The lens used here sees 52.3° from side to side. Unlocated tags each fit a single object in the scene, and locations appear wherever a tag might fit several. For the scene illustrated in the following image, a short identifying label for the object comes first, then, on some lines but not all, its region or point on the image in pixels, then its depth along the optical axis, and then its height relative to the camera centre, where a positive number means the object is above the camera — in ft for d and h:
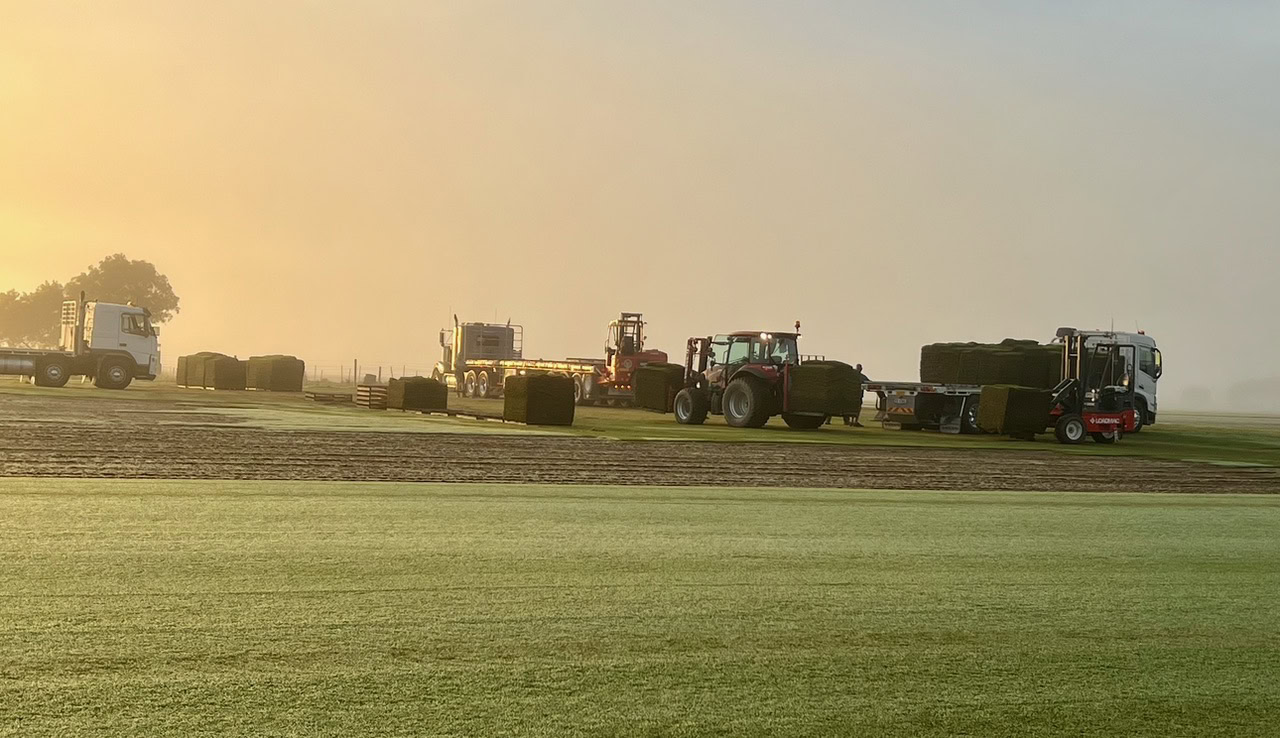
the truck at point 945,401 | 94.63 +2.15
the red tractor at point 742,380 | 89.97 +2.78
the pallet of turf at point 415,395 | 102.83 +0.74
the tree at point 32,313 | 355.56 +19.78
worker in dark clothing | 89.15 +3.04
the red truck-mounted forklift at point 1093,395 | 86.58 +2.79
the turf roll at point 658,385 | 97.81 +2.32
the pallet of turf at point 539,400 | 85.61 +0.67
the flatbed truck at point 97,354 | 133.49 +3.56
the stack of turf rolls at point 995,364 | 97.73 +5.26
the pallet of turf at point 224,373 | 149.28 +2.50
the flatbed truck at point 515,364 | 132.16 +5.11
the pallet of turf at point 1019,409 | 86.99 +1.61
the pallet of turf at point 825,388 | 88.07 +2.42
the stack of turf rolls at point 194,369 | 152.25 +2.96
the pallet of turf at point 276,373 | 150.10 +2.80
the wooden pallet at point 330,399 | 120.88 +0.16
